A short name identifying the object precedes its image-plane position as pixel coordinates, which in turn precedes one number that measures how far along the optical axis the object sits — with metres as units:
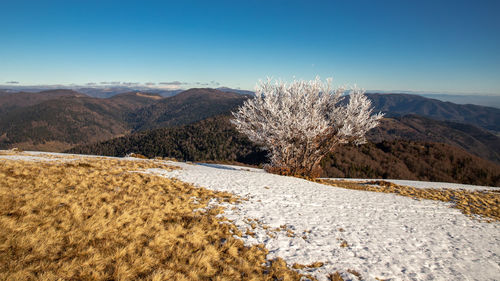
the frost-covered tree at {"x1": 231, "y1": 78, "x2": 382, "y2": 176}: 19.86
